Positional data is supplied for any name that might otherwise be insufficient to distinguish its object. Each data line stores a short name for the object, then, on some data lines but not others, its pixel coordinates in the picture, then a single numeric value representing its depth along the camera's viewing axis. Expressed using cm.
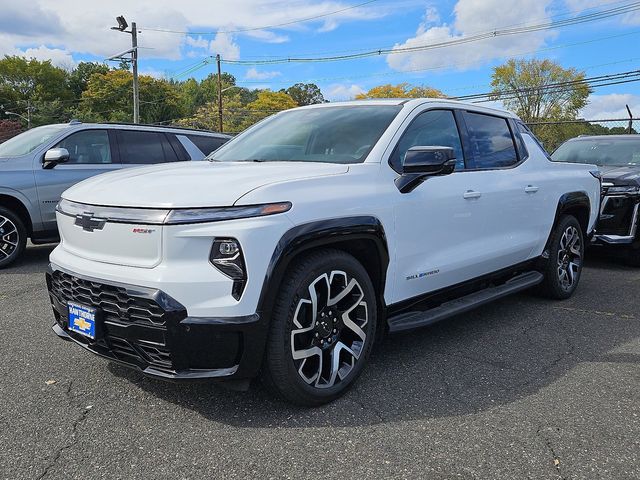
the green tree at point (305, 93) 11638
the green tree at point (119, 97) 7275
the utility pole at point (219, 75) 4769
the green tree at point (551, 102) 5347
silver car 658
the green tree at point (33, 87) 7138
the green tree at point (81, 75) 7969
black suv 668
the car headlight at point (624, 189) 667
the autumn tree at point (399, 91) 7481
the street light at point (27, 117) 6644
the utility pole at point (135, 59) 3029
